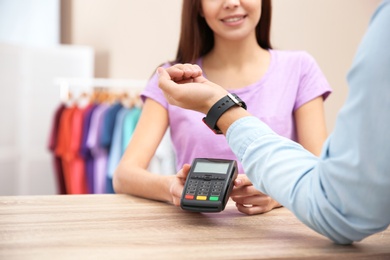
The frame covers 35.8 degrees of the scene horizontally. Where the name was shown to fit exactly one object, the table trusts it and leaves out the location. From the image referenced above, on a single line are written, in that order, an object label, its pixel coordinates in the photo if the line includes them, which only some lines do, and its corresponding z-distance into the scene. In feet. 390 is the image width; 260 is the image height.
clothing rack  13.55
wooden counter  3.15
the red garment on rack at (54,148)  13.35
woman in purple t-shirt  6.20
